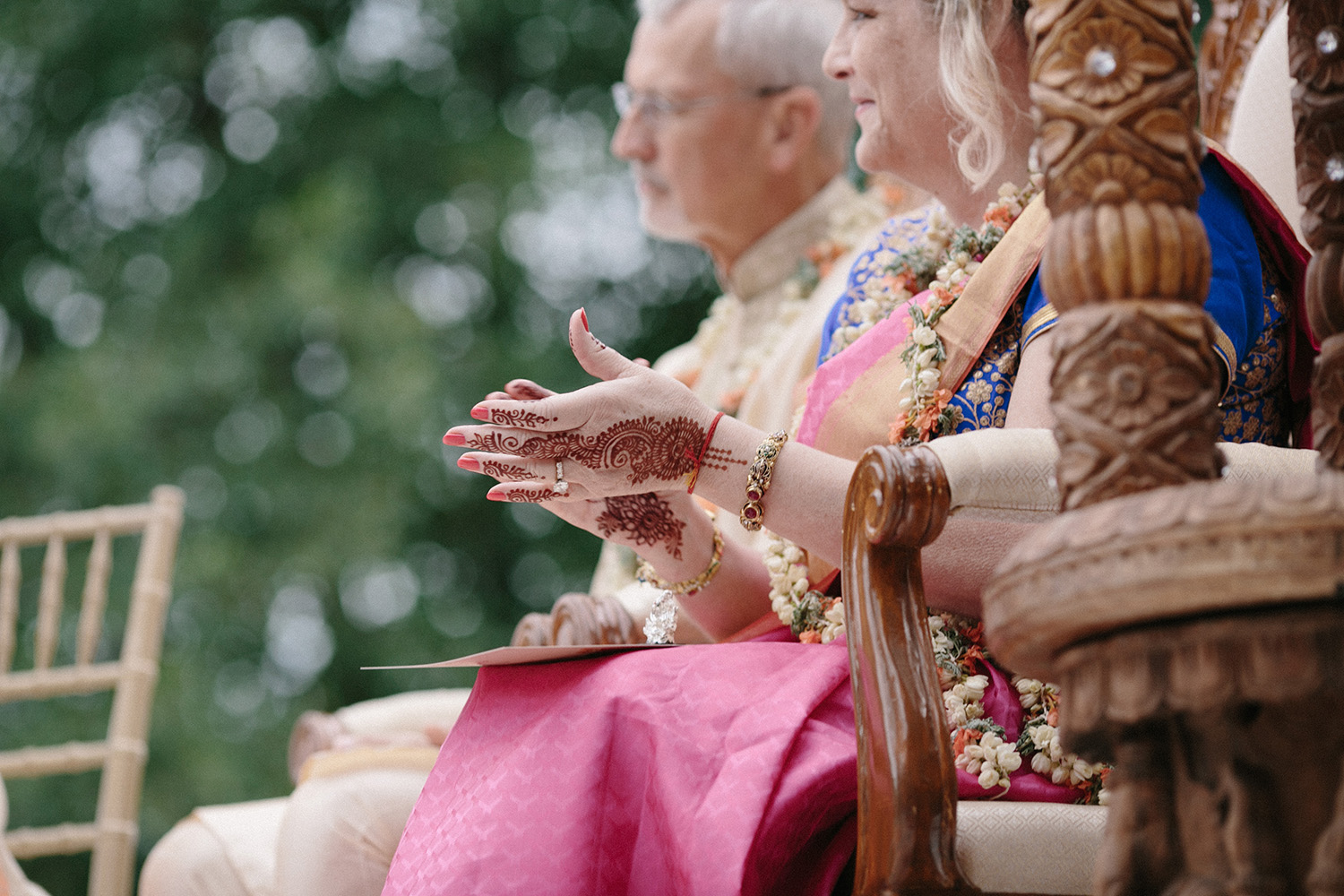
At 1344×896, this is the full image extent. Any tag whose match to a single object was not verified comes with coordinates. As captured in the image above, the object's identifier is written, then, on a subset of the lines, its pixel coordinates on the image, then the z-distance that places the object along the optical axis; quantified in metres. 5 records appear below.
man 3.95
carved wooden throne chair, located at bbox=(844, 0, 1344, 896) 2.80
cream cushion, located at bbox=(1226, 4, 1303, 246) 3.58
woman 3.11
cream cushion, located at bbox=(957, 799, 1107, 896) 3.03
